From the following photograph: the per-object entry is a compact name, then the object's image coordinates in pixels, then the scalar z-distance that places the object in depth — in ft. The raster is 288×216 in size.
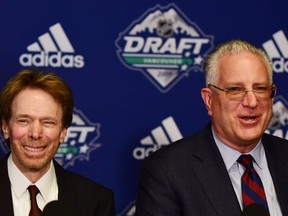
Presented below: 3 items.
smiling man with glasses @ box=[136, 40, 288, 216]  12.28
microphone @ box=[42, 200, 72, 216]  11.42
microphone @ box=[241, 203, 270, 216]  11.28
